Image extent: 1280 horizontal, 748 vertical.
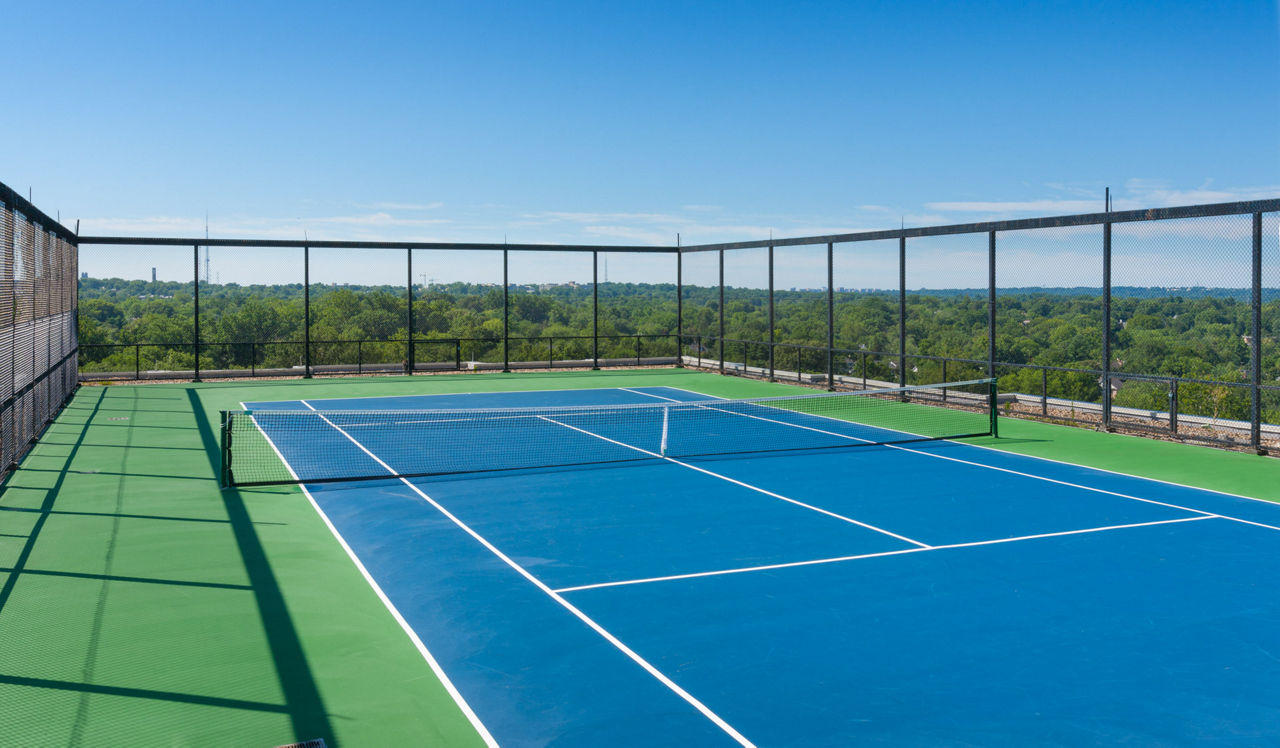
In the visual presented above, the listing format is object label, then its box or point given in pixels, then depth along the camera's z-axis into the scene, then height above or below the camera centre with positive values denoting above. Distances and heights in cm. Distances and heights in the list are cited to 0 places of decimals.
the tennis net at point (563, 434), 1452 -166
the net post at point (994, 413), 1758 -131
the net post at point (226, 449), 1272 -141
